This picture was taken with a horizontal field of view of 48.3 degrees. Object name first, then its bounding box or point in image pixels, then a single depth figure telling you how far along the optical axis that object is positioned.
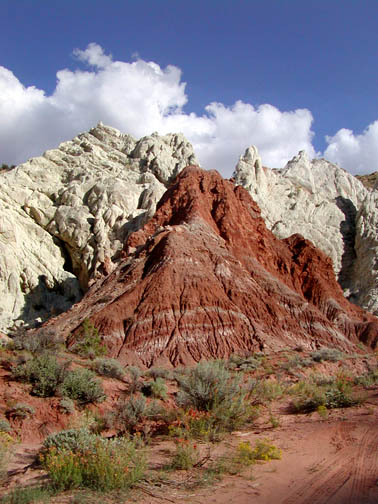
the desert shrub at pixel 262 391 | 12.14
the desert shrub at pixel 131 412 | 10.32
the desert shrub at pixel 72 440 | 7.41
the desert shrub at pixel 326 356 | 22.96
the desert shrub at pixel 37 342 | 15.55
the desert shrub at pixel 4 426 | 9.84
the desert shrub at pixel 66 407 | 11.18
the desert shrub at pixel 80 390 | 11.94
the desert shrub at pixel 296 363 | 20.64
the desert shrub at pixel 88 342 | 23.29
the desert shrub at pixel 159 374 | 18.82
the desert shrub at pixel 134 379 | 14.00
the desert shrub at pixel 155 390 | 13.69
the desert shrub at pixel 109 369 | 15.53
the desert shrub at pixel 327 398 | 11.01
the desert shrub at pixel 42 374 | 11.81
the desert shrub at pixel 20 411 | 10.67
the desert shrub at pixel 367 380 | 13.20
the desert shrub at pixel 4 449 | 7.22
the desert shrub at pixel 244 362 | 22.39
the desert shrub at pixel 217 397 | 9.86
